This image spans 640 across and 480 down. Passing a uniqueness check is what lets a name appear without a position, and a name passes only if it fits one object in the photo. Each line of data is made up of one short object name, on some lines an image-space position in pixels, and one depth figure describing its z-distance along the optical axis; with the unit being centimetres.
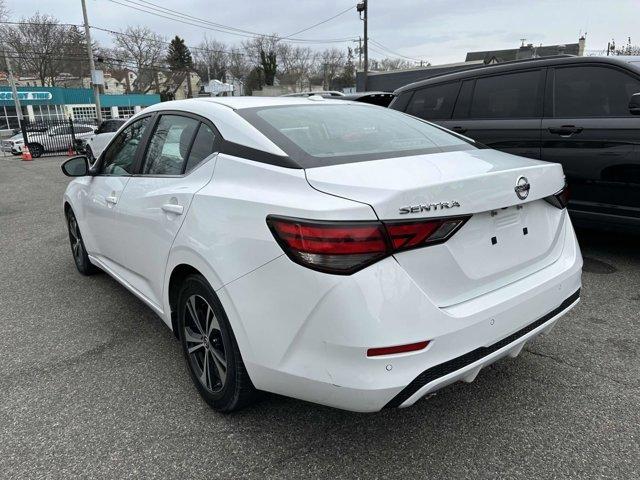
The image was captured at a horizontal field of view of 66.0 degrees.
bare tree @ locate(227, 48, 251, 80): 7562
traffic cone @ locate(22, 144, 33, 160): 2139
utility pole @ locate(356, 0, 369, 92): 3053
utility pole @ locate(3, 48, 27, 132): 3171
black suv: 412
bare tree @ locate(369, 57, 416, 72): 7825
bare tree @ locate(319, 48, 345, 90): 8019
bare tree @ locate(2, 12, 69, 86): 4851
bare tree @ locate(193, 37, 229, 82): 6764
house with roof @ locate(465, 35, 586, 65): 3631
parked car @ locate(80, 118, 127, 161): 1659
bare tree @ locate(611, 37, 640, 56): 3848
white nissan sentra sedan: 176
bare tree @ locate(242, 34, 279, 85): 7406
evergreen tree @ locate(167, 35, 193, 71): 7719
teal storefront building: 4806
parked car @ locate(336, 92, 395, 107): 1044
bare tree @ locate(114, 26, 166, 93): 6325
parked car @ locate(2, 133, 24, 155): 2436
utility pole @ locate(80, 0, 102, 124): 2941
